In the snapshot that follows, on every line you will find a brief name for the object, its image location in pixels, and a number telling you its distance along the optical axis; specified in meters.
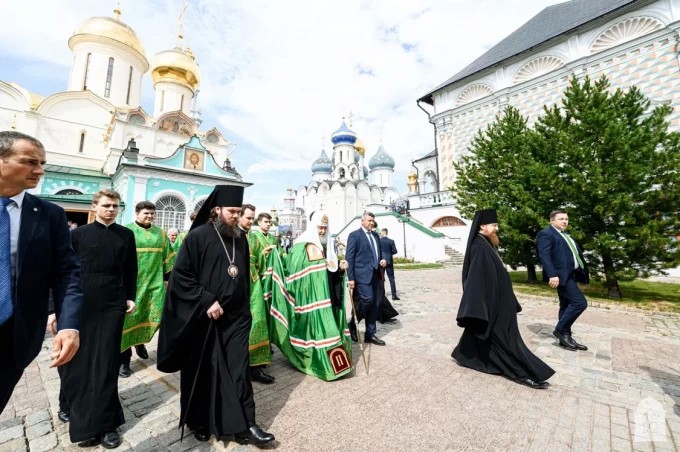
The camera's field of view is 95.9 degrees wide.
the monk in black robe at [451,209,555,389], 3.36
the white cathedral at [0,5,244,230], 20.42
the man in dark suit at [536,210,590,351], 4.25
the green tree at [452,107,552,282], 8.97
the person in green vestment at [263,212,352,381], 3.45
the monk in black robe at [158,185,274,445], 2.29
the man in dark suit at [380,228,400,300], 8.39
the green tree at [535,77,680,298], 7.14
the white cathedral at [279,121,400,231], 44.81
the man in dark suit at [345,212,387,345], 4.67
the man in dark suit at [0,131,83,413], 1.37
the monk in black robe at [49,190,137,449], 2.29
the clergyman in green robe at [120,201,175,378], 3.91
